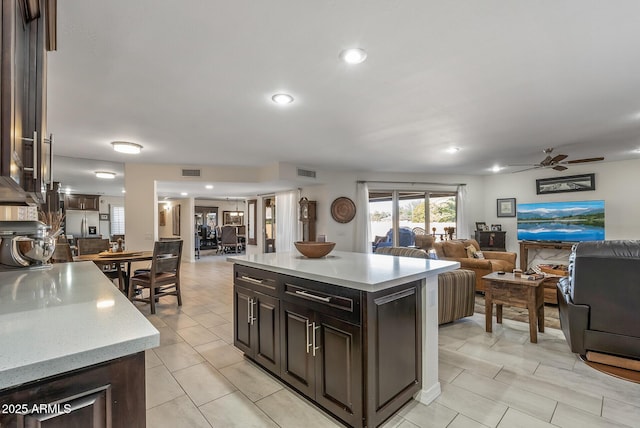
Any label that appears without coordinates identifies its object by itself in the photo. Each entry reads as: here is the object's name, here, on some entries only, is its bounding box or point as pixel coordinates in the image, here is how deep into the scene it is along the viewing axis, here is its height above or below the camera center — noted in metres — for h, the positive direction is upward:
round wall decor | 6.59 +0.19
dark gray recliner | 2.50 -0.72
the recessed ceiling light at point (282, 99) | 2.64 +1.08
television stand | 6.28 -0.66
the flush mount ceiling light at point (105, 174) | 5.79 +0.92
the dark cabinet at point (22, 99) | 0.77 +0.38
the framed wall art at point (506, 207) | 7.32 +0.24
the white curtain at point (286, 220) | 7.43 -0.02
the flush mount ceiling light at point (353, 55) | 1.95 +1.08
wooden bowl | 2.70 -0.27
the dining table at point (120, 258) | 3.94 -0.51
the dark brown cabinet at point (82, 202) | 9.02 +0.59
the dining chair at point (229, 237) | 11.25 -0.66
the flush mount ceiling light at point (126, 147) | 3.98 +1.00
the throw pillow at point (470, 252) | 5.40 -0.63
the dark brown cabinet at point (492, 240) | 7.06 -0.55
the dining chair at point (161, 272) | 4.08 -0.74
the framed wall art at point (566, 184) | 6.28 +0.71
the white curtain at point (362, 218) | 6.79 +0.01
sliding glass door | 7.32 +0.07
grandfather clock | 6.61 +0.04
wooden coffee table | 3.12 -0.86
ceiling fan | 4.34 +0.82
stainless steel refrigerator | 9.19 -0.06
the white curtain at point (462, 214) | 7.55 +0.08
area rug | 3.68 -1.30
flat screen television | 6.14 -0.11
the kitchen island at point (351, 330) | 1.74 -0.74
